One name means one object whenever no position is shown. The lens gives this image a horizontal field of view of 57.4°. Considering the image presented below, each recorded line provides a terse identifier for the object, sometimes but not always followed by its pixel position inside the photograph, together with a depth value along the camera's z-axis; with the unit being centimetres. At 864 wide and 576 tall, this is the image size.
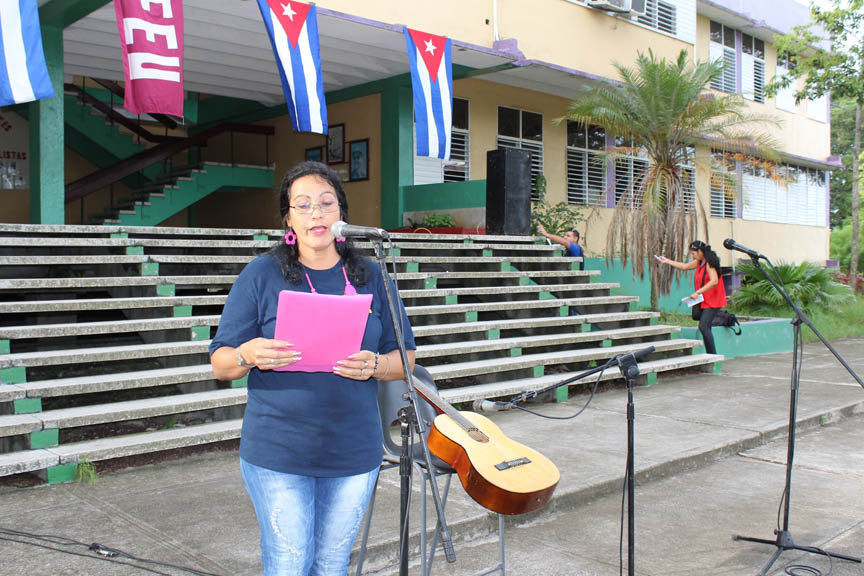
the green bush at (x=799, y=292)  1614
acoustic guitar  296
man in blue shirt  1288
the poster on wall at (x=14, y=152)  1590
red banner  874
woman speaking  252
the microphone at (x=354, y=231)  251
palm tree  1374
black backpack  1234
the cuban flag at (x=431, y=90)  1123
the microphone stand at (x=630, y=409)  324
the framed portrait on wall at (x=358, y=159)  1559
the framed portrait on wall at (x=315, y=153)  1675
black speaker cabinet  1310
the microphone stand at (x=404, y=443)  249
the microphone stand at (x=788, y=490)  432
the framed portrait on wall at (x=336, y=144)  1619
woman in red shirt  1085
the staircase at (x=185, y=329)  588
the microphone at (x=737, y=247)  450
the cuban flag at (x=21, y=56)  794
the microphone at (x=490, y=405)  289
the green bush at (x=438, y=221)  1404
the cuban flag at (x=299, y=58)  948
